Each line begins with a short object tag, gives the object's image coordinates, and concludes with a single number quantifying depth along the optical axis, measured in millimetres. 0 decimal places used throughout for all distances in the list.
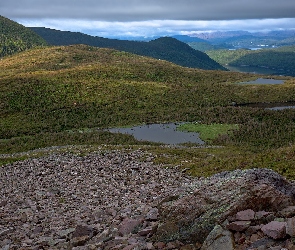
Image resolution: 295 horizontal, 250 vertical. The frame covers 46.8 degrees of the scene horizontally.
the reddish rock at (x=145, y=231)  13770
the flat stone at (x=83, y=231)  15781
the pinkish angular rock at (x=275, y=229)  9977
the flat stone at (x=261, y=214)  11572
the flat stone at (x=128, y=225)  14781
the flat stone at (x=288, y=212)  11602
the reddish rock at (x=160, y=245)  12172
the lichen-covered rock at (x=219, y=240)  10711
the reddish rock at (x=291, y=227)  9932
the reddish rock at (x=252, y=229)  10836
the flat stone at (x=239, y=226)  11080
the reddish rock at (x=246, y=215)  11578
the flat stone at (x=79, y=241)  14820
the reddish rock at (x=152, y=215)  15273
